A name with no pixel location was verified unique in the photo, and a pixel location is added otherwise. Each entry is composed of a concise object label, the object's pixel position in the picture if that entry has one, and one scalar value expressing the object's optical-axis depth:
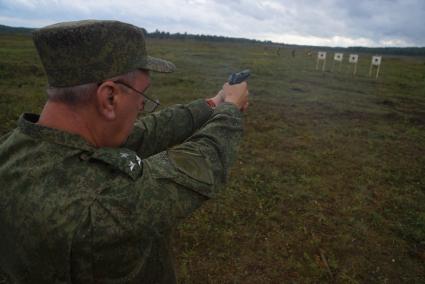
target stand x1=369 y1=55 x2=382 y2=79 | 21.02
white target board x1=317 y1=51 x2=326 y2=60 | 23.48
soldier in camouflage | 0.90
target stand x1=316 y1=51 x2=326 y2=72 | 23.48
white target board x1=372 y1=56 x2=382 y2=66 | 20.85
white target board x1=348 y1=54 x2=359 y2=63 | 22.95
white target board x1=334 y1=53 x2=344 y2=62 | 23.37
